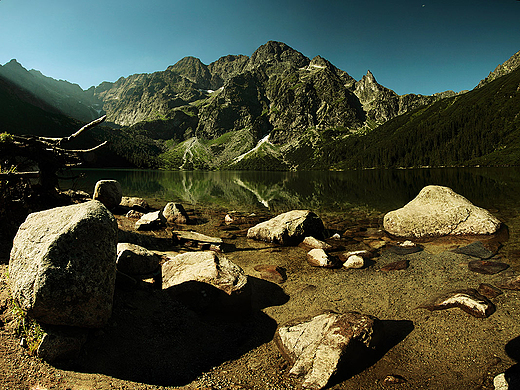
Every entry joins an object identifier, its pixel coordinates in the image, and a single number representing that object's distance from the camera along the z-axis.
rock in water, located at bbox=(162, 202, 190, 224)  21.14
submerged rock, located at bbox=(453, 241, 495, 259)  12.22
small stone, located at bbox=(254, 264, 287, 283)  10.95
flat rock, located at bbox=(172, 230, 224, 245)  15.74
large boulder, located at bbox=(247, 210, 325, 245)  16.19
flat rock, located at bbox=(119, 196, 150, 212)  25.28
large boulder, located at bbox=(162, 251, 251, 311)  8.01
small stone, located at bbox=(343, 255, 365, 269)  11.95
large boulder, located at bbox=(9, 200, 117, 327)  4.94
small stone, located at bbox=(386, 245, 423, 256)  13.71
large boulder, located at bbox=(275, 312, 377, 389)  5.44
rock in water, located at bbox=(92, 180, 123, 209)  23.38
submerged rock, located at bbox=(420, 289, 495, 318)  7.40
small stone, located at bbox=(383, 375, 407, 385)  5.37
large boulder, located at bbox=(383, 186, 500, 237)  16.17
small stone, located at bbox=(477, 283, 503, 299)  8.44
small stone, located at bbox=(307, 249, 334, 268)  12.14
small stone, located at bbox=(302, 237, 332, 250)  14.87
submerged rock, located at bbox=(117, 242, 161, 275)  8.59
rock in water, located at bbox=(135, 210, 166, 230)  17.34
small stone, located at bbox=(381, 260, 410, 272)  11.64
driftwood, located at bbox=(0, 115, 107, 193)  9.93
